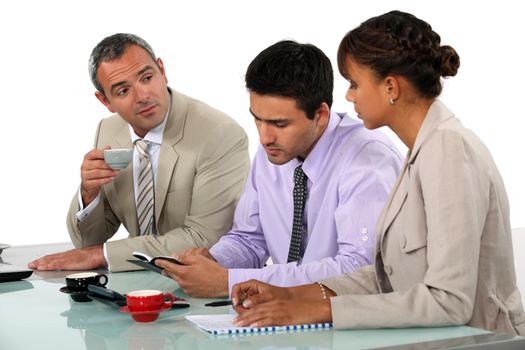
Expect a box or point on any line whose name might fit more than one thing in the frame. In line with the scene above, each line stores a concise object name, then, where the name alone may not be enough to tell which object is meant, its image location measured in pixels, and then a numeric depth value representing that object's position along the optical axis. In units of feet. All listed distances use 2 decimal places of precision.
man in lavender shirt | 8.93
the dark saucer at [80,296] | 8.63
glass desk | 6.58
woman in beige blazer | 6.82
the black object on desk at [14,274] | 9.85
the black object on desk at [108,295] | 8.13
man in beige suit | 11.60
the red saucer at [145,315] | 7.50
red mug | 7.51
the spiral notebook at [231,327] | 6.98
